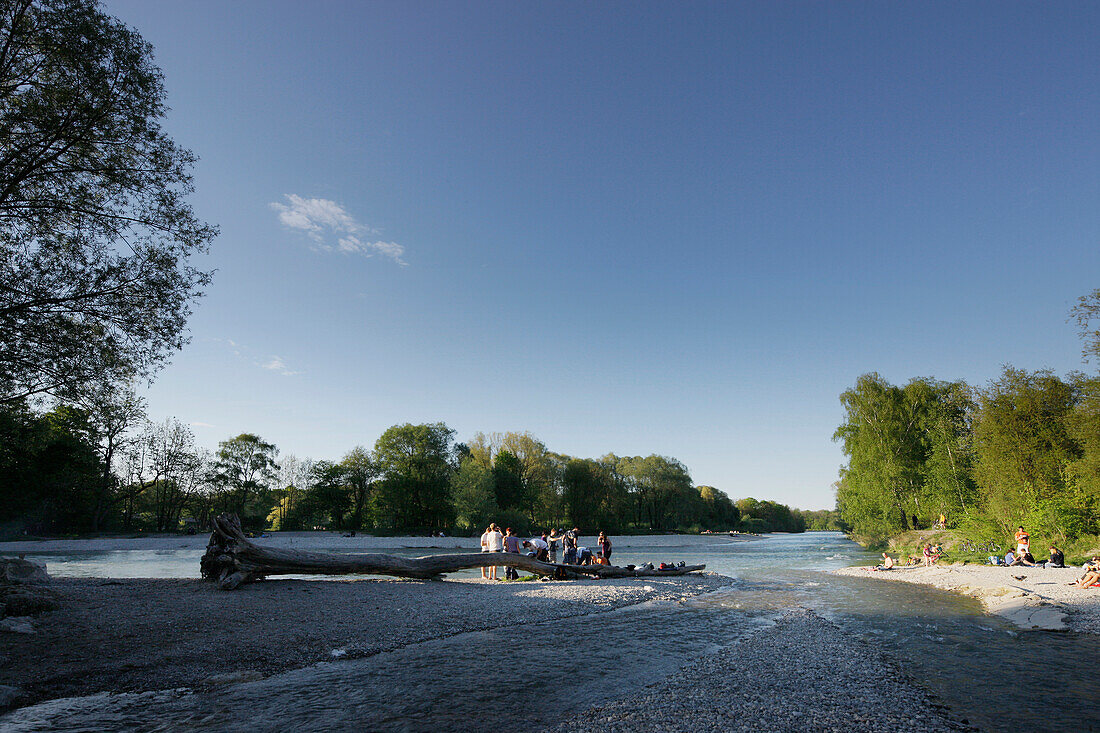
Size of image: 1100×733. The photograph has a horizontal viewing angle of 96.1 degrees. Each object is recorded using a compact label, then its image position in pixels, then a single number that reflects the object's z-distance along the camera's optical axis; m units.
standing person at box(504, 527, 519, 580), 22.03
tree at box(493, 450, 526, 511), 72.12
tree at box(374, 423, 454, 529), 70.81
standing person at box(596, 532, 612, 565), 25.98
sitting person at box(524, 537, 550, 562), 23.17
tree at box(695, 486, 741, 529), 119.75
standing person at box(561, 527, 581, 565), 24.33
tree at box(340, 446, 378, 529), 79.88
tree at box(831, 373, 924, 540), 43.34
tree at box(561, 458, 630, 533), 80.50
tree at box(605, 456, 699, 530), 91.38
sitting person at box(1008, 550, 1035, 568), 24.28
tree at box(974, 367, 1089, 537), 25.83
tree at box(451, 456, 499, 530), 62.94
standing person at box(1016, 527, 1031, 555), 24.42
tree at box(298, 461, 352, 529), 79.50
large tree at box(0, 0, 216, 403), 10.46
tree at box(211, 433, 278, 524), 73.75
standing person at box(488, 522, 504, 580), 21.47
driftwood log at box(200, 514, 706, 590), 14.68
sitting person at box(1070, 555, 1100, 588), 17.09
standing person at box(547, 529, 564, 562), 25.66
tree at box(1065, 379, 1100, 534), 21.64
